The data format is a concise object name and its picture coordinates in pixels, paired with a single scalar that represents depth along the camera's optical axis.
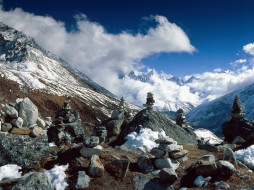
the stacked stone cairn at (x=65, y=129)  22.21
